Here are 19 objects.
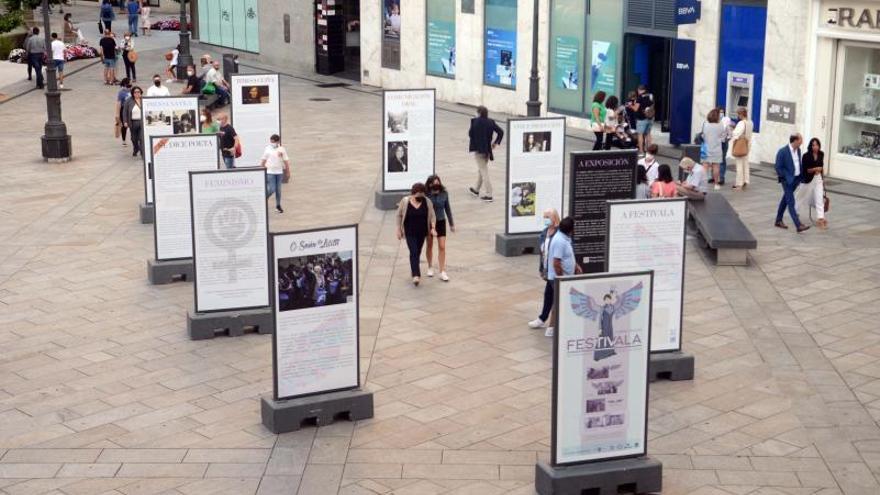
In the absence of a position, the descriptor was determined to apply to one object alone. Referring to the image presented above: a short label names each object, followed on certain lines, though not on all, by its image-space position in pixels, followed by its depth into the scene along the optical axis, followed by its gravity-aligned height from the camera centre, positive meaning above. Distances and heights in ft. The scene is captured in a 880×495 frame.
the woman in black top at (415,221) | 60.95 -8.95
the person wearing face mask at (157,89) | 93.80 -4.72
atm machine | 91.66 -4.43
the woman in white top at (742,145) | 82.02 -7.28
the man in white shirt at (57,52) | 129.52 -2.94
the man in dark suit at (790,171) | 71.67 -7.74
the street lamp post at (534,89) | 97.76 -4.77
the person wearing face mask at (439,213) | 62.13 -8.82
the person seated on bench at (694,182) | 71.92 -8.53
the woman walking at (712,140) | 82.58 -7.08
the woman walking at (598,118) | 91.40 -6.43
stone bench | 64.54 -10.12
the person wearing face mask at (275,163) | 75.66 -7.92
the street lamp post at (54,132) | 93.20 -7.66
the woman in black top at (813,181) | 71.31 -8.29
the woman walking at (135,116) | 92.58 -6.55
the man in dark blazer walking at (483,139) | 78.89 -6.74
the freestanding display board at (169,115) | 75.46 -5.27
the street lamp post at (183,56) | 140.36 -3.52
